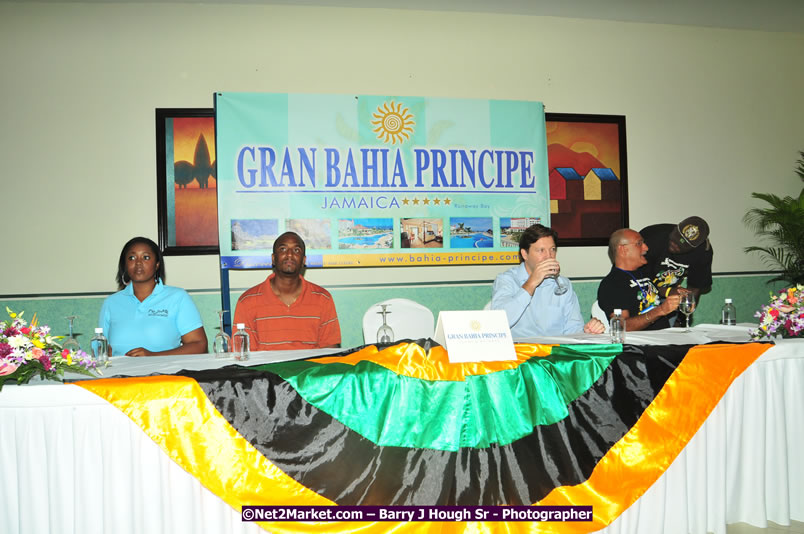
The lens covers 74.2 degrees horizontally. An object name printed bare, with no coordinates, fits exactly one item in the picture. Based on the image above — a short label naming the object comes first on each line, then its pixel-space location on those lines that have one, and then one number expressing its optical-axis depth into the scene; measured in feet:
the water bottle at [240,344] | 7.38
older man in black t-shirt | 10.09
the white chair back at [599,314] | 10.85
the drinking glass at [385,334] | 7.66
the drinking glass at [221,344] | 7.62
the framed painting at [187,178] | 13.25
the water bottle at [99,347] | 7.03
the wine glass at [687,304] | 8.68
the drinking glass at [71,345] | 6.41
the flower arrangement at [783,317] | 7.37
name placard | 6.19
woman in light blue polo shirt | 9.50
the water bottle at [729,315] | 9.38
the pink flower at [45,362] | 5.74
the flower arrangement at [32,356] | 5.55
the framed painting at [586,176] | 14.80
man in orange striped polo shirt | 10.06
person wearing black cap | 10.34
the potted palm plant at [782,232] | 15.28
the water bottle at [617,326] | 7.98
